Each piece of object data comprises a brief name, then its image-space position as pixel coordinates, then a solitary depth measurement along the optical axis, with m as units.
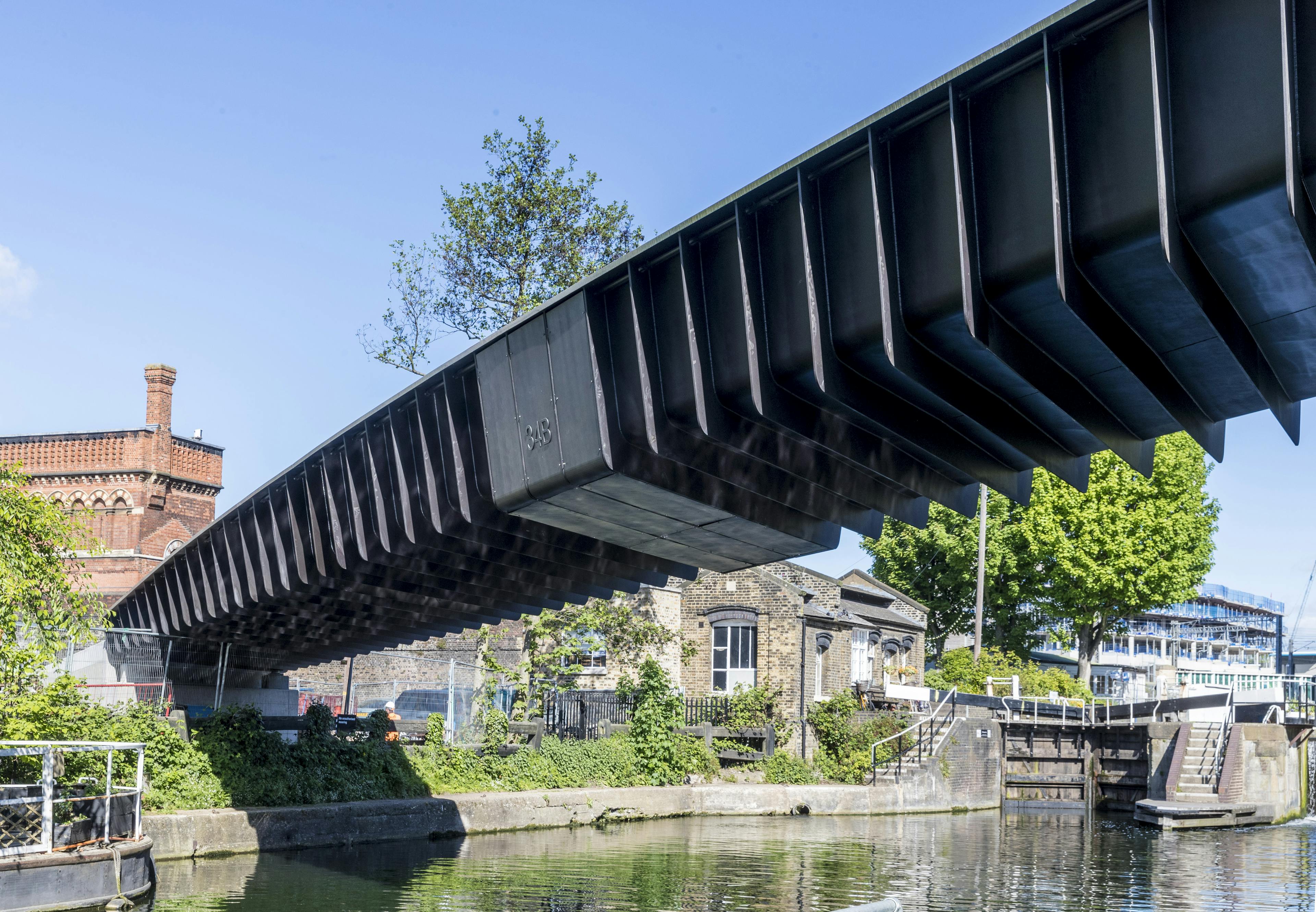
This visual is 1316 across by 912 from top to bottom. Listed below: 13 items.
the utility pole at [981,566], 46.19
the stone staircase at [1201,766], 29.20
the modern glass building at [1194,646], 75.50
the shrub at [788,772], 29.61
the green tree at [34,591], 17.19
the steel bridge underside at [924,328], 7.52
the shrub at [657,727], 27.27
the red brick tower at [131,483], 47.00
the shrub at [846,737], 30.31
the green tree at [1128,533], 50.00
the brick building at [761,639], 34.69
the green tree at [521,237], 33.28
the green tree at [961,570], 55.03
